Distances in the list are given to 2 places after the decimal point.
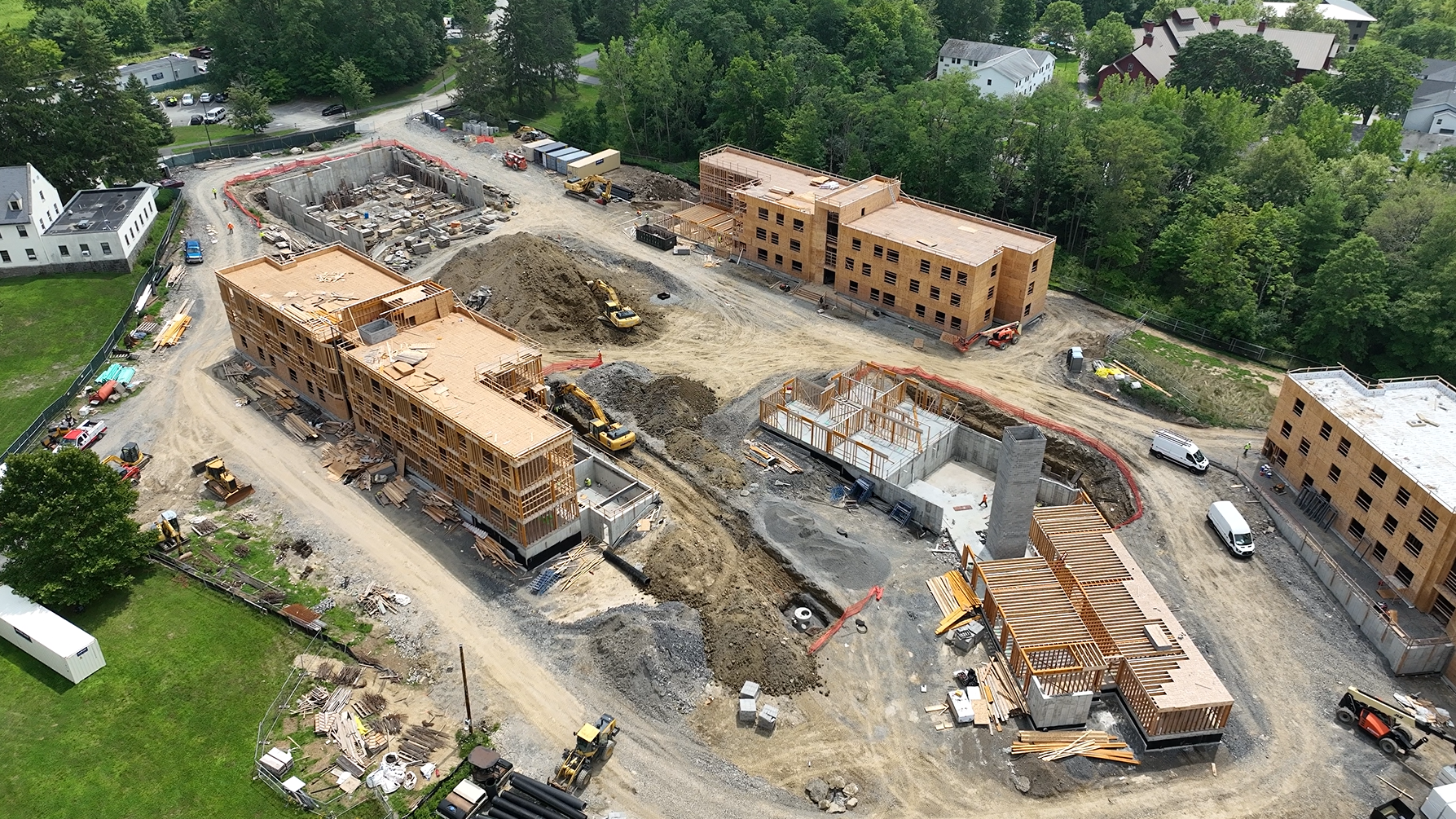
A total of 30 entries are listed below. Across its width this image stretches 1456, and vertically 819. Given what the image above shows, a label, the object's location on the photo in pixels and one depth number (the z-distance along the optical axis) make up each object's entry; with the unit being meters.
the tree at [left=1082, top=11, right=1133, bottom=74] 135.88
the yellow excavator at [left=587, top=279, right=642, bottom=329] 72.31
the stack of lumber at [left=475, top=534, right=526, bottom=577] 51.12
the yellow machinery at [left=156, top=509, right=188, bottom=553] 51.97
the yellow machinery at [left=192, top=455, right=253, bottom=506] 55.59
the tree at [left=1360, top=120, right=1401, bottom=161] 92.00
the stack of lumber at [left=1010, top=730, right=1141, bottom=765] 41.16
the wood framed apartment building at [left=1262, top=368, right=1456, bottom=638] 46.31
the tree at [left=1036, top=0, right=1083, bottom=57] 149.75
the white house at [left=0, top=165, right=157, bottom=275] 79.19
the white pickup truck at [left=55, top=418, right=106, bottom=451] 59.72
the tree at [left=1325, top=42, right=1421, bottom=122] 110.25
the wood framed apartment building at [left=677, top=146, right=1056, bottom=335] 71.38
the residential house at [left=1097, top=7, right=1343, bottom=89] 124.81
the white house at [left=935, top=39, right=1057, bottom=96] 122.81
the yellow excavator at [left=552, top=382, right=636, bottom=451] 59.67
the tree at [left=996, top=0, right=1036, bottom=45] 151.88
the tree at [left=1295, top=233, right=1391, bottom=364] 69.31
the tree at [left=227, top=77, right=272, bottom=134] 107.56
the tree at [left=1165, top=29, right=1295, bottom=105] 113.88
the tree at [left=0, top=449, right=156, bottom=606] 45.78
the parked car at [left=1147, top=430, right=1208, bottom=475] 57.88
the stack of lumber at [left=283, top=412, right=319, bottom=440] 60.62
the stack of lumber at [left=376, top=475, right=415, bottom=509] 55.22
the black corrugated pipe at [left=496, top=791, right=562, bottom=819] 37.88
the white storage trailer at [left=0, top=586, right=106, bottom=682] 43.72
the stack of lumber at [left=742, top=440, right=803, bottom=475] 59.16
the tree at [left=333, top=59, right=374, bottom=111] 114.31
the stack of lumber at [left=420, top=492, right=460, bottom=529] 53.97
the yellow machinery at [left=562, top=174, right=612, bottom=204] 96.31
